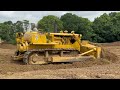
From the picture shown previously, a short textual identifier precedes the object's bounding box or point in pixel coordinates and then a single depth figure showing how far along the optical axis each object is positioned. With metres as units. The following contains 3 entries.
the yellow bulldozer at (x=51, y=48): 12.34
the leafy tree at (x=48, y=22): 44.31
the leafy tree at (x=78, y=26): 44.36
